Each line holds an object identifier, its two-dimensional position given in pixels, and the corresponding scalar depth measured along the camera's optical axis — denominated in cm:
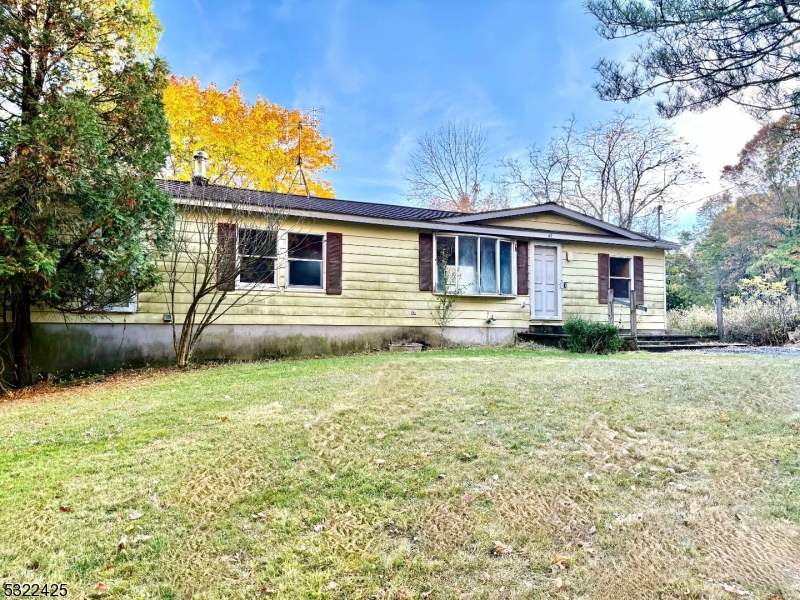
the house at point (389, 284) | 805
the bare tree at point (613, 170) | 2083
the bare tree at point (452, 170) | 2364
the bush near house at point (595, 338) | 903
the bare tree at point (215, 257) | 757
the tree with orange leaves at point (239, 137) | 1534
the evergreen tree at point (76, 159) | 550
